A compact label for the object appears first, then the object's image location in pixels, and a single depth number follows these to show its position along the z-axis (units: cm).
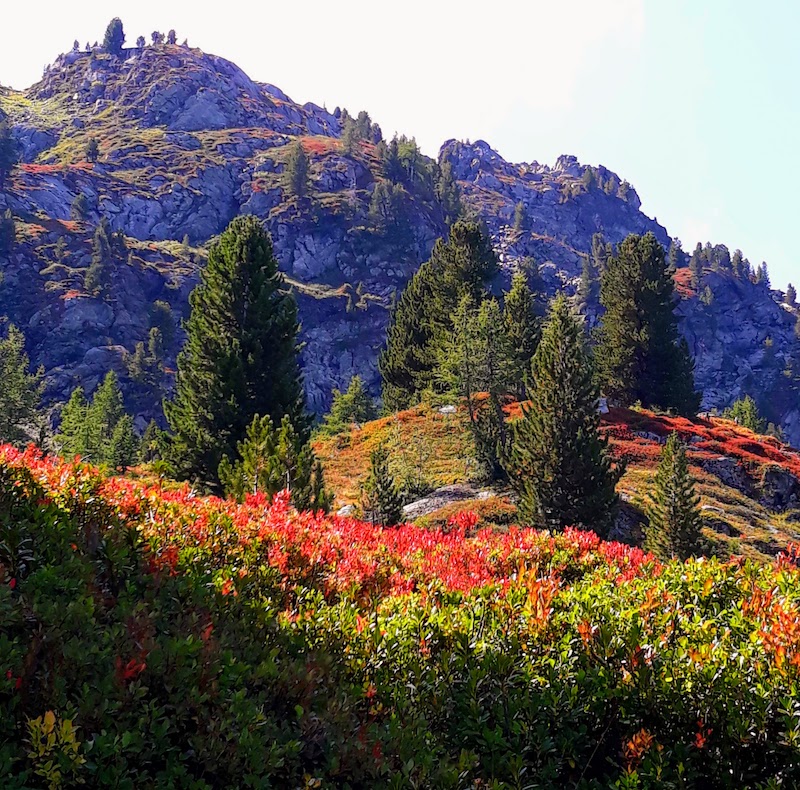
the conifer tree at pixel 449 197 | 13750
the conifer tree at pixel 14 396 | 4434
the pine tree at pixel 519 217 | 17712
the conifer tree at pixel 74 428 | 4694
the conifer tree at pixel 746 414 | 6669
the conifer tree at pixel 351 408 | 5394
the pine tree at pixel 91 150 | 14938
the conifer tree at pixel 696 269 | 16538
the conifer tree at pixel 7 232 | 10694
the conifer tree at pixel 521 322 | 4119
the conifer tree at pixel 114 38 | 19500
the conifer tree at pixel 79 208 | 12081
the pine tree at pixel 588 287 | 14300
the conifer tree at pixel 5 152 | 12256
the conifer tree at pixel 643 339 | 4625
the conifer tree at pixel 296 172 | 14175
